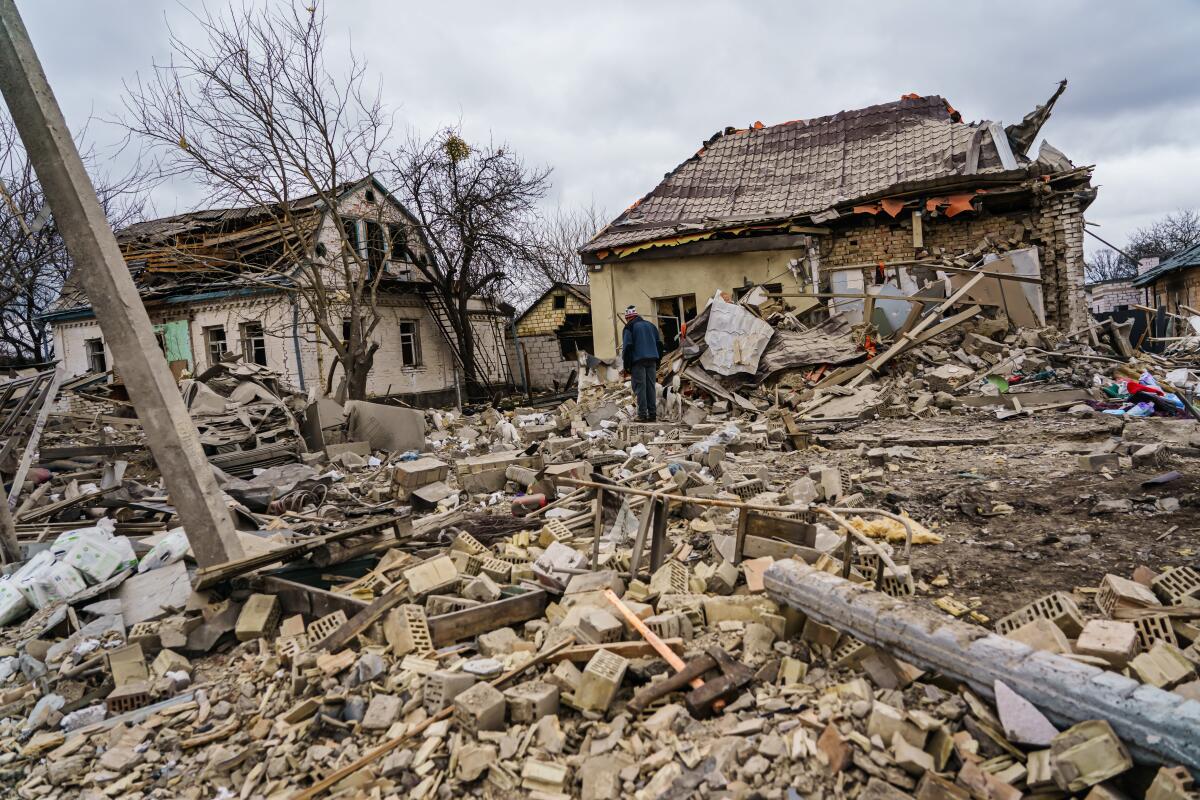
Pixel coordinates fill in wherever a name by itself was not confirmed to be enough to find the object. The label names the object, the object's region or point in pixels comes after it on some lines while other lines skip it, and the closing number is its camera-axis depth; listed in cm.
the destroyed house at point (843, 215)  1380
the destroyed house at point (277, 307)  1628
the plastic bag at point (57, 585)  493
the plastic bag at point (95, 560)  518
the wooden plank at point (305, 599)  418
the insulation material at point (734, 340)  1211
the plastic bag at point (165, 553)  534
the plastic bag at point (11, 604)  484
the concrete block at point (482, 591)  411
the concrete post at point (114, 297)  457
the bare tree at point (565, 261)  3544
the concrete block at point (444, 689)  311
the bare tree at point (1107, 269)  4275
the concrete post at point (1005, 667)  200
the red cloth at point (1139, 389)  893
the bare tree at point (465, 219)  2044
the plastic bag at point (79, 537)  543
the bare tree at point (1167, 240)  3719
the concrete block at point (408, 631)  368
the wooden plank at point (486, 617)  376
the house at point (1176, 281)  2183
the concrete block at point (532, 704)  290
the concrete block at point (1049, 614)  295
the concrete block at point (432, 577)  417
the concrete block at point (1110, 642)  259
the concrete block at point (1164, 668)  245
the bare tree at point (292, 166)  1297
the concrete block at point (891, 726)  234
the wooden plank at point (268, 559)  444
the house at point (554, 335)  2494
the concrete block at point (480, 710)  285
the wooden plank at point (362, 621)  384
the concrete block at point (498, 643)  354
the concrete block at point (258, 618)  420
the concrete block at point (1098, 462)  624
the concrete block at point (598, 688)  289
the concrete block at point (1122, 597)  319
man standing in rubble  1075
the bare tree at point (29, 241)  1134
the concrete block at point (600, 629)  333
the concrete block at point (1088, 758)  202
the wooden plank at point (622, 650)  319
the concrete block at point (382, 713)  308
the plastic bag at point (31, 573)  495
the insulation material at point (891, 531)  471
